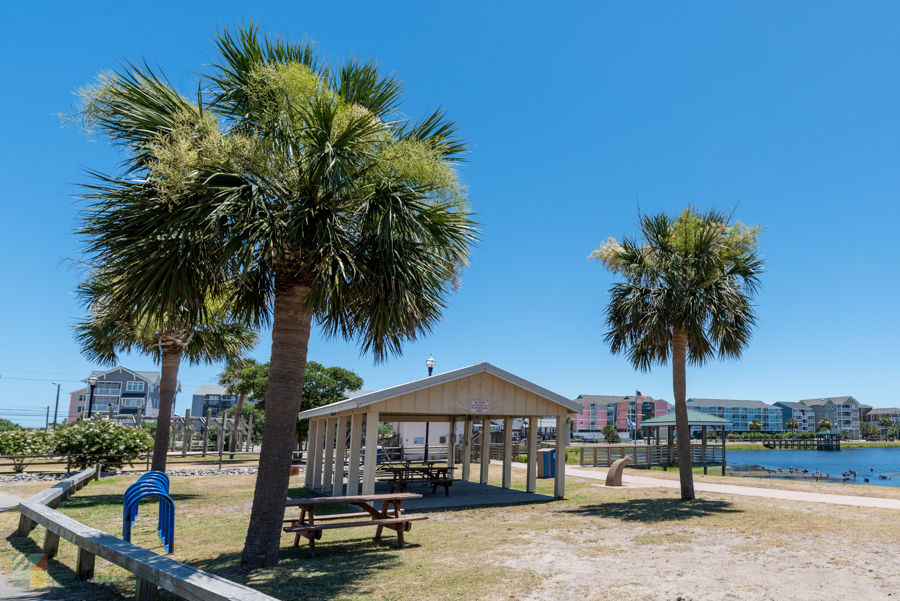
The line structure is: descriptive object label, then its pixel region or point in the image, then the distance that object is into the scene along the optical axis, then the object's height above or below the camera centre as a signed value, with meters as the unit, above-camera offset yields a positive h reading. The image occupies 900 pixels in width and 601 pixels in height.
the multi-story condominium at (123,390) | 87.50 -1.14
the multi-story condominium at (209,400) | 102.38 -2.57
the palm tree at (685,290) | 13.93 +2.73
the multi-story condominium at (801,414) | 171.12 -2.77
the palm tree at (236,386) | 37.61 +0.03
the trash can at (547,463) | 22.72 -2.61
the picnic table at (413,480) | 15.21 -2.40
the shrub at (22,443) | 24.45 -2.68
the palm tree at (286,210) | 6.90 +2.22
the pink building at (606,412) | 159.62 -3.58
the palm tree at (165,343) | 16.12 +1.24
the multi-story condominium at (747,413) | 160.25 -2.69
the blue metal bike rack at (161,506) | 7.59 -1.63
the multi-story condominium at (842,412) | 169.38 -1.77
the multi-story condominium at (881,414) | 177.62 -2.05
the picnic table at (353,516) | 8.43 -2.01
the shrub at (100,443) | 19.94 -2.09
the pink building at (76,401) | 95.51 -3.27
